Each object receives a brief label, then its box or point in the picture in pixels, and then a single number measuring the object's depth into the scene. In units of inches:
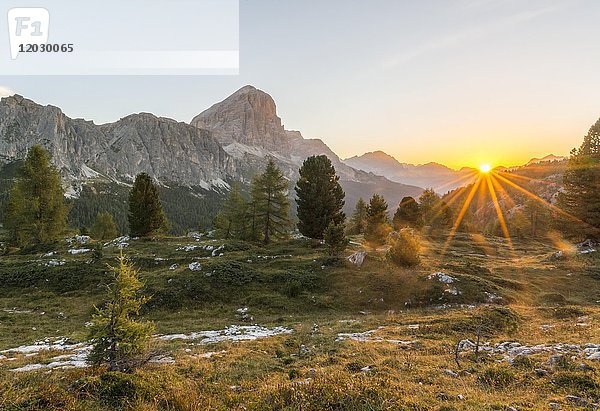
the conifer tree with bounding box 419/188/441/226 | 3147.1
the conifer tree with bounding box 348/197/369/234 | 3179.1
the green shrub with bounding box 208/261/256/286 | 1174.3
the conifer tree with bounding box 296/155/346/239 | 1798.7
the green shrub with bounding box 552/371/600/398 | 324.5
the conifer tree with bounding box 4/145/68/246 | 1690.5
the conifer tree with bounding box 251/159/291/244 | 1808.6
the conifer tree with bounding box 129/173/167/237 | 1959.9
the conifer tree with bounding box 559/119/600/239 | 1664.6
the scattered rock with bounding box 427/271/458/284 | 1116.9
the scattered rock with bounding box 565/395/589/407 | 301.3
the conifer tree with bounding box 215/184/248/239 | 1994.3
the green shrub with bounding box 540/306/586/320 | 808.4
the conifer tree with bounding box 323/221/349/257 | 1393.9
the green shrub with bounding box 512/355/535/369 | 418.2
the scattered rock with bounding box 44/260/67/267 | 1347.2
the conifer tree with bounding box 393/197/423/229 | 2329.0
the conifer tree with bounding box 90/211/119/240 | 2815.0
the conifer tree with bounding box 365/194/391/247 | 1836.9
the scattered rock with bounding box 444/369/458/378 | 402.7
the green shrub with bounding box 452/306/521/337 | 689.0
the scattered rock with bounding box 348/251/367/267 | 1325.0
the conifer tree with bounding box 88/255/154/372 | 409.1
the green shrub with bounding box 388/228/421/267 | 1221.1
